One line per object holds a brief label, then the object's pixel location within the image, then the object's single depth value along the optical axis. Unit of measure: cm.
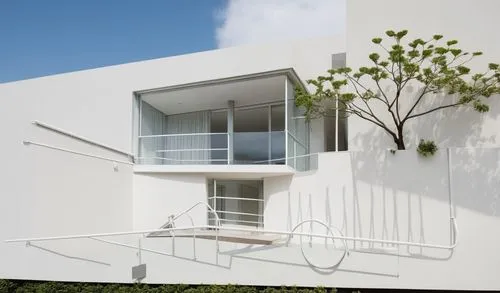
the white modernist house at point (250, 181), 807
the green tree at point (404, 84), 911
